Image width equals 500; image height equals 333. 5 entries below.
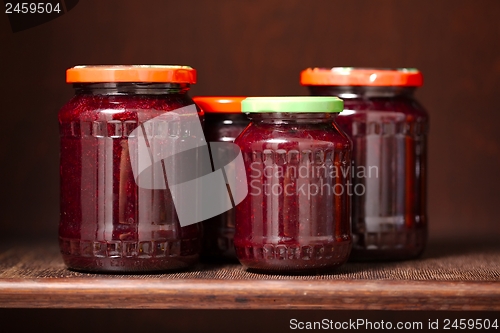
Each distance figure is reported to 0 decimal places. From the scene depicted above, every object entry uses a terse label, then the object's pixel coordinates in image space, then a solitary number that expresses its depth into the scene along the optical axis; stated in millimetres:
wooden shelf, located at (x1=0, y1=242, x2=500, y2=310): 903
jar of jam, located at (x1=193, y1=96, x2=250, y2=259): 993
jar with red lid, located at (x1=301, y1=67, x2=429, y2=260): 1007
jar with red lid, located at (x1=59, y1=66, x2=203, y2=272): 941
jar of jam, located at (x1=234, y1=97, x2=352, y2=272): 936
